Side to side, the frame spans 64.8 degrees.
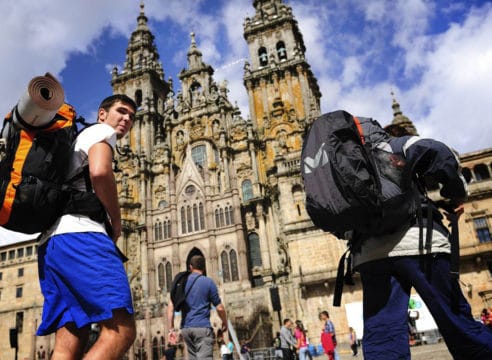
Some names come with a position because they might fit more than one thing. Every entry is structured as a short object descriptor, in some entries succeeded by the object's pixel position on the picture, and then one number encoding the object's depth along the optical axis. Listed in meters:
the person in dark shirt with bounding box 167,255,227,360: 5.05
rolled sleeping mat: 2.32
